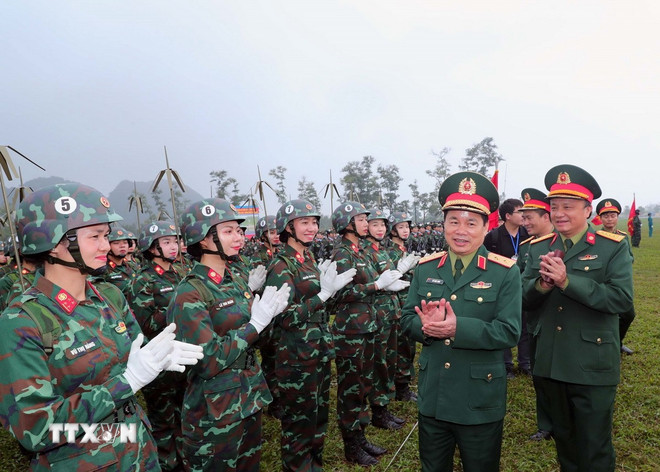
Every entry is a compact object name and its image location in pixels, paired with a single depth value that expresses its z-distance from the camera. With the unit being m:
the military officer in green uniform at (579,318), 3.24
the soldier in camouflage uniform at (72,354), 1.90
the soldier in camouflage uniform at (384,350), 5.54
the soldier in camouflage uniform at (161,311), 4.81
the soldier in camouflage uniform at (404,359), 6.36
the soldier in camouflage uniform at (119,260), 6.04
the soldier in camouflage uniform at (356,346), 4.77
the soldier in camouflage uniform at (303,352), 4.11
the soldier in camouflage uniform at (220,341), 2.93
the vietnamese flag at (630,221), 23.75
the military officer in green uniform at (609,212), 9.07
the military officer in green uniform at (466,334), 2.72
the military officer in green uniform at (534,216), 5.83
